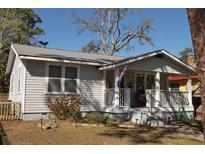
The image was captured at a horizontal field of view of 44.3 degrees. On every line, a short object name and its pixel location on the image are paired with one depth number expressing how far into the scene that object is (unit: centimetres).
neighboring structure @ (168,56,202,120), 2025
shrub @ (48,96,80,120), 1268
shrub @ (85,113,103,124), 1215
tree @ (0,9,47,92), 3060
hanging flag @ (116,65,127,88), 1382
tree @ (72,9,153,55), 3697
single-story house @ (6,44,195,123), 1307
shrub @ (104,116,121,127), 1130
